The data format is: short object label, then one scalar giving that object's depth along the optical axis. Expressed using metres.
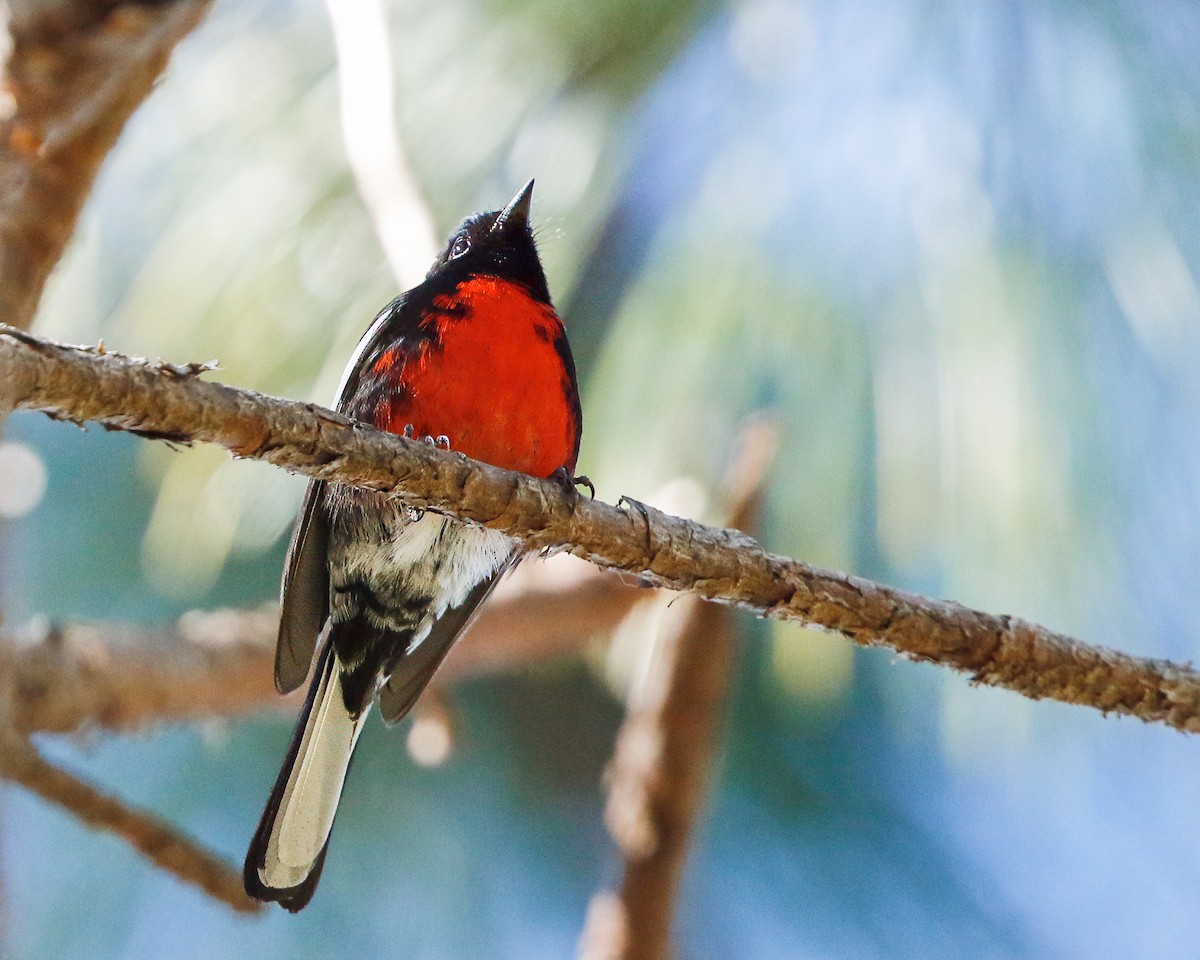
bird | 5.12
